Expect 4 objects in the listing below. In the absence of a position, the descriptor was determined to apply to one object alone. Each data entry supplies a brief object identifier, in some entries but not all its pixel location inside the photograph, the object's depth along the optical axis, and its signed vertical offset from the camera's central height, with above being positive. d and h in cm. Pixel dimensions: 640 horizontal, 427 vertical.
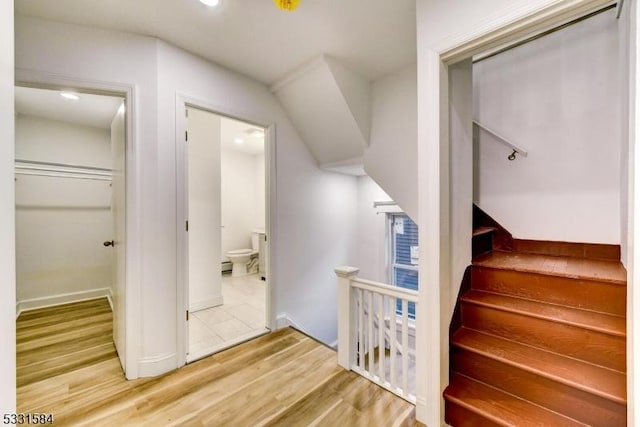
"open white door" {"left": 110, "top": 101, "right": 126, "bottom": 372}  199 -11
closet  307 +23
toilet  489 -85
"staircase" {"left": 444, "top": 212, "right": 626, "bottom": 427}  125 -76
